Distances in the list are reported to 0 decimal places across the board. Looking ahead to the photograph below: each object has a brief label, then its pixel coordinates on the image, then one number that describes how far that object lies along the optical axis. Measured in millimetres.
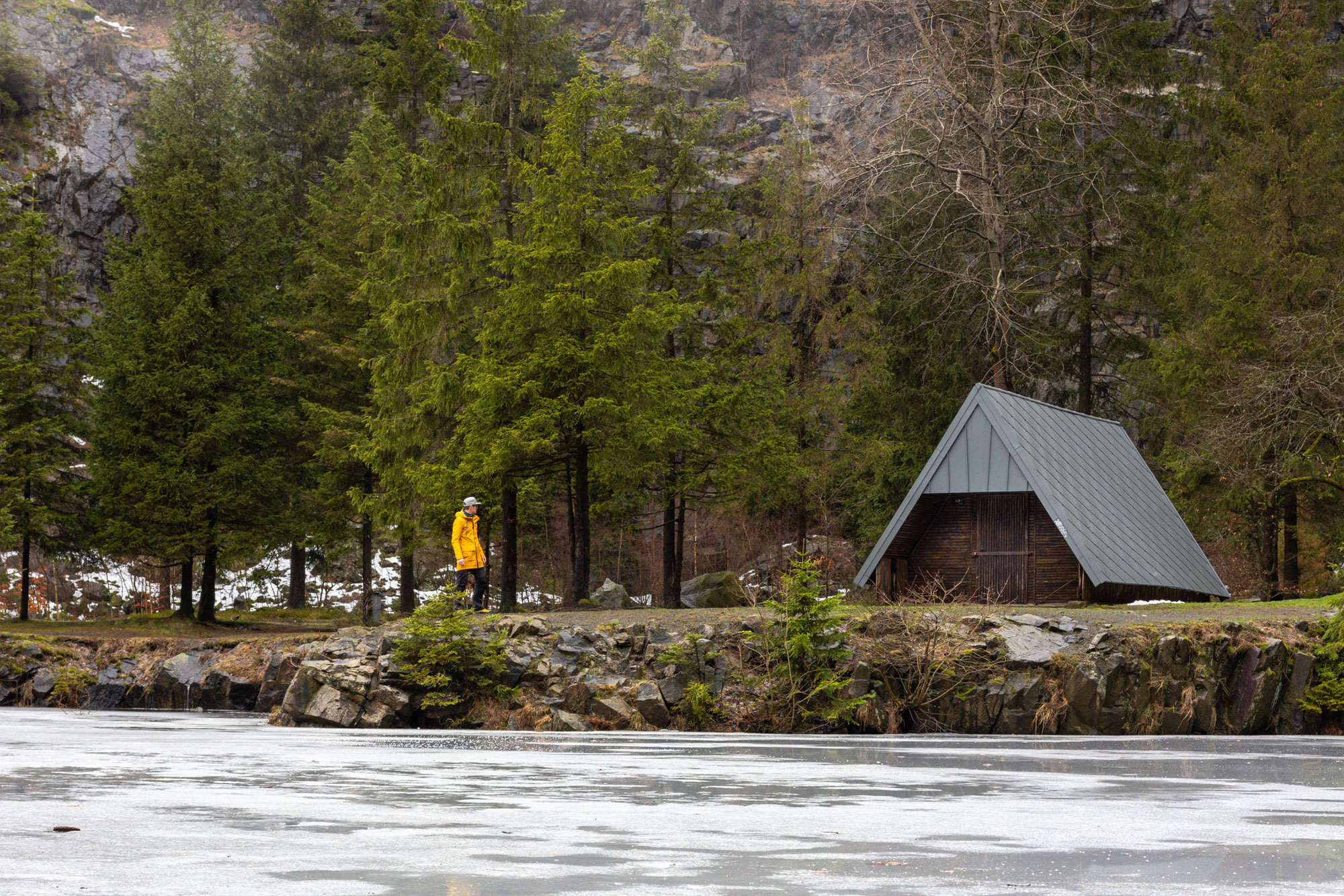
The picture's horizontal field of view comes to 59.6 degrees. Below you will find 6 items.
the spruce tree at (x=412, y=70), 45125
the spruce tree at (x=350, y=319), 30578
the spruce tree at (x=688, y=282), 27531
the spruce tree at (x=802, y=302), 31469
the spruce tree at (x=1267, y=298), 27047
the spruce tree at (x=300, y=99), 47003
